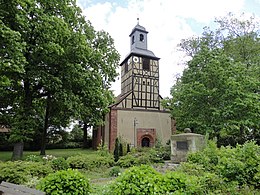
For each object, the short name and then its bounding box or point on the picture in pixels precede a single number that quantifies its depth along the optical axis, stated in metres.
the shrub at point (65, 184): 4.09
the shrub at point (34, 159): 11.05
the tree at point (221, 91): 14.31
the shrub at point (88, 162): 11.07
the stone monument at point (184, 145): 12.00
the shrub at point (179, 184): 3.91
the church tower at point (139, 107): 21.16
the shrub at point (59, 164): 9.49
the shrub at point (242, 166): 4.39
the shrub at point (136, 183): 3.65
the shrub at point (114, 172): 8.93
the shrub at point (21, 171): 6.68
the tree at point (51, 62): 11.01
